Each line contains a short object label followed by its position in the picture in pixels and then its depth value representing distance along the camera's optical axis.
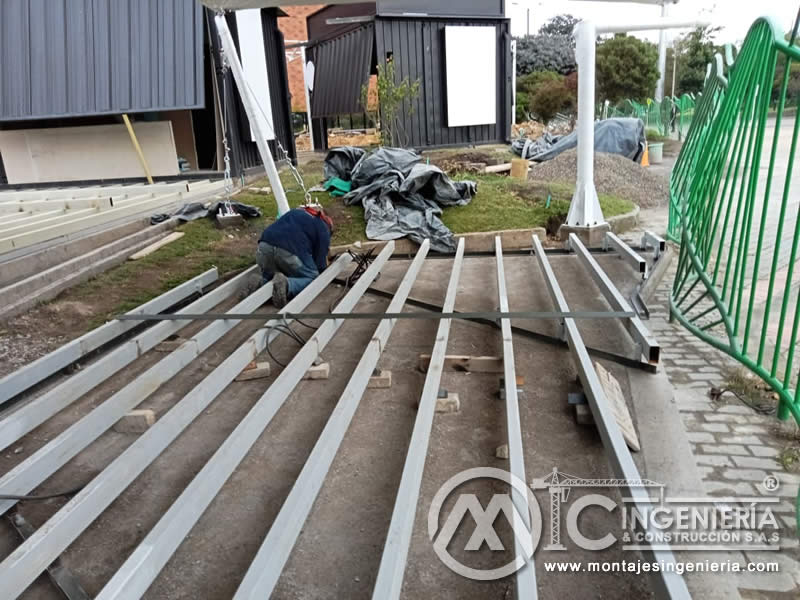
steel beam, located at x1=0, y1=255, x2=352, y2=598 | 2.00
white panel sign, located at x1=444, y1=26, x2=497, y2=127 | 15.05
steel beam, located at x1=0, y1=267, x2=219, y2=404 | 3.51
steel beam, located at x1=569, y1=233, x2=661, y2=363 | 3.55
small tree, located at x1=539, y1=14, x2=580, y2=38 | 50.81
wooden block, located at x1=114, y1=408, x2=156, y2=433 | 3.18
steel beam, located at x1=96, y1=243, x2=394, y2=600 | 1.92
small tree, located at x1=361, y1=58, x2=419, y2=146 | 12.54
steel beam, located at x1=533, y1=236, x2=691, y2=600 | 1.80
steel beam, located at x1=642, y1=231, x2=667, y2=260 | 6.02
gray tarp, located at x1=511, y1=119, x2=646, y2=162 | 14.12
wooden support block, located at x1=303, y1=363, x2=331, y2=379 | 3.77
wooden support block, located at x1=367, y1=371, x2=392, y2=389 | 3.64
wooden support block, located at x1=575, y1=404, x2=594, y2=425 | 3.08
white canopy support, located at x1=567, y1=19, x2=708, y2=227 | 6.49
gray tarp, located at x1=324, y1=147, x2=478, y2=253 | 7.58
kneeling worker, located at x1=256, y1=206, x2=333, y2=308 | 5.18
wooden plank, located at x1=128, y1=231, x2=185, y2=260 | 6.60
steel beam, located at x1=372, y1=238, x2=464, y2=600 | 1.88
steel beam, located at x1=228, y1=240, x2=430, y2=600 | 1.89
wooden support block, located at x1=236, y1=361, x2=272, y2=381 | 3.82
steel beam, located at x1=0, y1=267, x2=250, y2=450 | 3.04
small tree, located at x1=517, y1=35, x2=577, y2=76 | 36.19
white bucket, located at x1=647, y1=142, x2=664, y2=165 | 16.31
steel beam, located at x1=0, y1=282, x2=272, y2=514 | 2.58
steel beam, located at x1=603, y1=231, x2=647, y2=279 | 5.28
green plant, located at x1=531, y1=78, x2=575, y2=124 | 22.98
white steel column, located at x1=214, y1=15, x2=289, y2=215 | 5.97
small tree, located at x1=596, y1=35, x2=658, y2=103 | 22.88
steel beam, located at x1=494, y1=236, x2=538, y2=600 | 1.88
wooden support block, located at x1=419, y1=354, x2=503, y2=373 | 3.76
